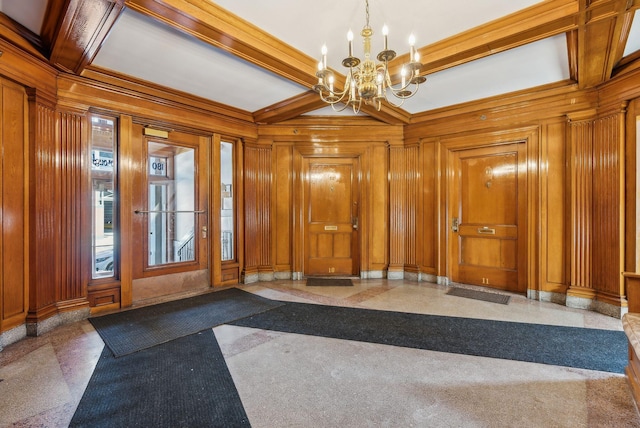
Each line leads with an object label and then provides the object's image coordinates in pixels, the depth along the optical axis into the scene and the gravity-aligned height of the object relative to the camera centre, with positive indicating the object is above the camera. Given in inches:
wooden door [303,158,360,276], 206.8 +0.4
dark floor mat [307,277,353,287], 187.9 -43.9
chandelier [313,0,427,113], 83.7 +43.6
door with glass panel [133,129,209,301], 154.5 -0.3
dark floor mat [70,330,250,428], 68.6 -46.6
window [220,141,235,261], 188.1 +7.8
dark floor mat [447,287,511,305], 157.2 -45.1
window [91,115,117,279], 137.6 +9.8
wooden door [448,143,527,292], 168.4 -1.3
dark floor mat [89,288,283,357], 109.4 -45.0
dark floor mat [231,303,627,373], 97.5 -46.1
